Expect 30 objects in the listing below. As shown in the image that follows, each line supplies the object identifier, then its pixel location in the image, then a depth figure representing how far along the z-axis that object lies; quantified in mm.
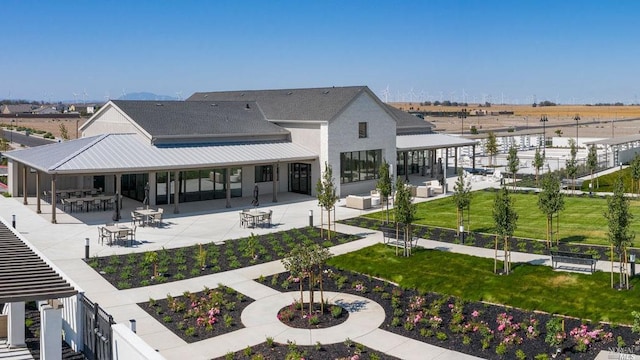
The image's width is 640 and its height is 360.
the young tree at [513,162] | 40781
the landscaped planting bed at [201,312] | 15562
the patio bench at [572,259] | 19859
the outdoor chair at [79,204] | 32622
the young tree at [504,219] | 20781
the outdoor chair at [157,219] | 29641
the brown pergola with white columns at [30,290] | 10711
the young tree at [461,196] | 26031
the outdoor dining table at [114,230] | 25194
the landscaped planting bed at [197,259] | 20516
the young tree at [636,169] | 37188
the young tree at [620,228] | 18859
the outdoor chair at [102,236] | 25422
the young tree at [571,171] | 38350
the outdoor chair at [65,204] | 32544
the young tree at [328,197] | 27234
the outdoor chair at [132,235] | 25406
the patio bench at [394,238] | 25016
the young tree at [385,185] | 29891
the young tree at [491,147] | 54969
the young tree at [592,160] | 41188
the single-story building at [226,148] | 33188
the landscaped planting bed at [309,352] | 13866
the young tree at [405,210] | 23031
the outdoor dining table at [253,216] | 29359
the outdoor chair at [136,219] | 29342
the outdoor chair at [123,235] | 25056
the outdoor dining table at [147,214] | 29406
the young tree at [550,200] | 24359
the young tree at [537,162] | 43078
